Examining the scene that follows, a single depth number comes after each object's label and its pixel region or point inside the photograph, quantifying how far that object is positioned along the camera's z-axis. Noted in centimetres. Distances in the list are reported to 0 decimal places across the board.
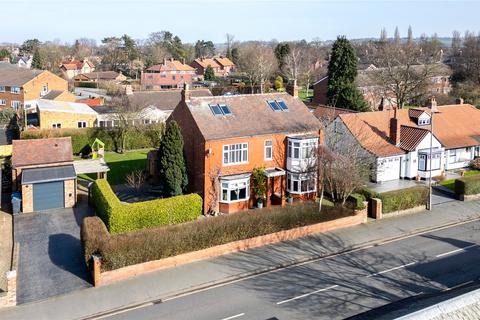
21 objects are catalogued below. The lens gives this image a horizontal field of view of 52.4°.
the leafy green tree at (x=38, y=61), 10425
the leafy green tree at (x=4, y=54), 11846
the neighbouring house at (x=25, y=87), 6812
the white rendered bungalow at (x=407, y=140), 3847
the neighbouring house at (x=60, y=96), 5909
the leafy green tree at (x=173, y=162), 3045
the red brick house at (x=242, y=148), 3056
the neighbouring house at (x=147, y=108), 5124
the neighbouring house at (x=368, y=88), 6819
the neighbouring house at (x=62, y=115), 4975
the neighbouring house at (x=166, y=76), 9281
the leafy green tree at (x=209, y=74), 11056
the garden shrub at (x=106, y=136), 4612
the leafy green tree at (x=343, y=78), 5803
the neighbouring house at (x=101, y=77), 10249
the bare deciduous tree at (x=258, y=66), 8844
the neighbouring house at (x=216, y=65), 12026
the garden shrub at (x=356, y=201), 2992
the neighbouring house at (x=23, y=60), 11729
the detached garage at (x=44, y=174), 3114
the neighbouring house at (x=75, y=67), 11444
